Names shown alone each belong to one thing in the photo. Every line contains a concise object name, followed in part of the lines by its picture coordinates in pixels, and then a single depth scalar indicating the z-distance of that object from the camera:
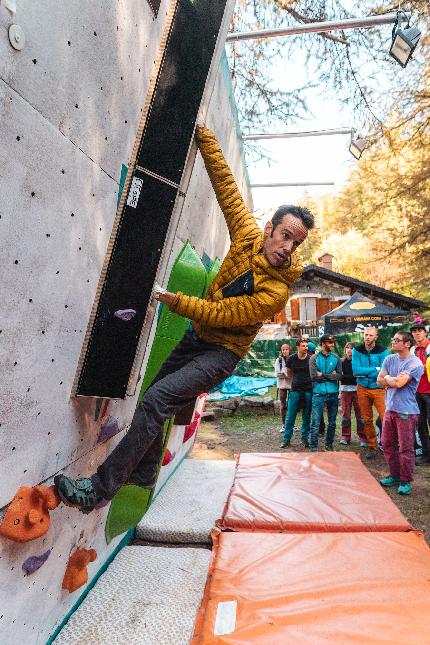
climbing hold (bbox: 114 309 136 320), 2.03
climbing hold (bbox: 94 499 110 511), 2.03
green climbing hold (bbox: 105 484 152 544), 2.85
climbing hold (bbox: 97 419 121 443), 2.50
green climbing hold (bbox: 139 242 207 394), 2.96
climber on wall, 2.00
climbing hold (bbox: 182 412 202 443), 5.37
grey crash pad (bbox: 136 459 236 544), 3.54
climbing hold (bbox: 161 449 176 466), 4.10
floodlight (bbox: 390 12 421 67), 4.19
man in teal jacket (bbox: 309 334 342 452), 6.46
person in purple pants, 4.65
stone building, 21.39
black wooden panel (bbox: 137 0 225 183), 2.02
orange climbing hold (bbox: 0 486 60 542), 1.63
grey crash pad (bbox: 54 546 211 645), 2.28
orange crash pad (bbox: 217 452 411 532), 3.49
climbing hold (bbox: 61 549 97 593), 2.27
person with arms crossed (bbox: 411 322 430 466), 5.74
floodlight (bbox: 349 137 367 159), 6.25
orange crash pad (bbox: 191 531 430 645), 2.20
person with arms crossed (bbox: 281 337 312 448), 6.99
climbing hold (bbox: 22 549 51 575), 1.82
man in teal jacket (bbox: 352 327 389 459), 6.14
